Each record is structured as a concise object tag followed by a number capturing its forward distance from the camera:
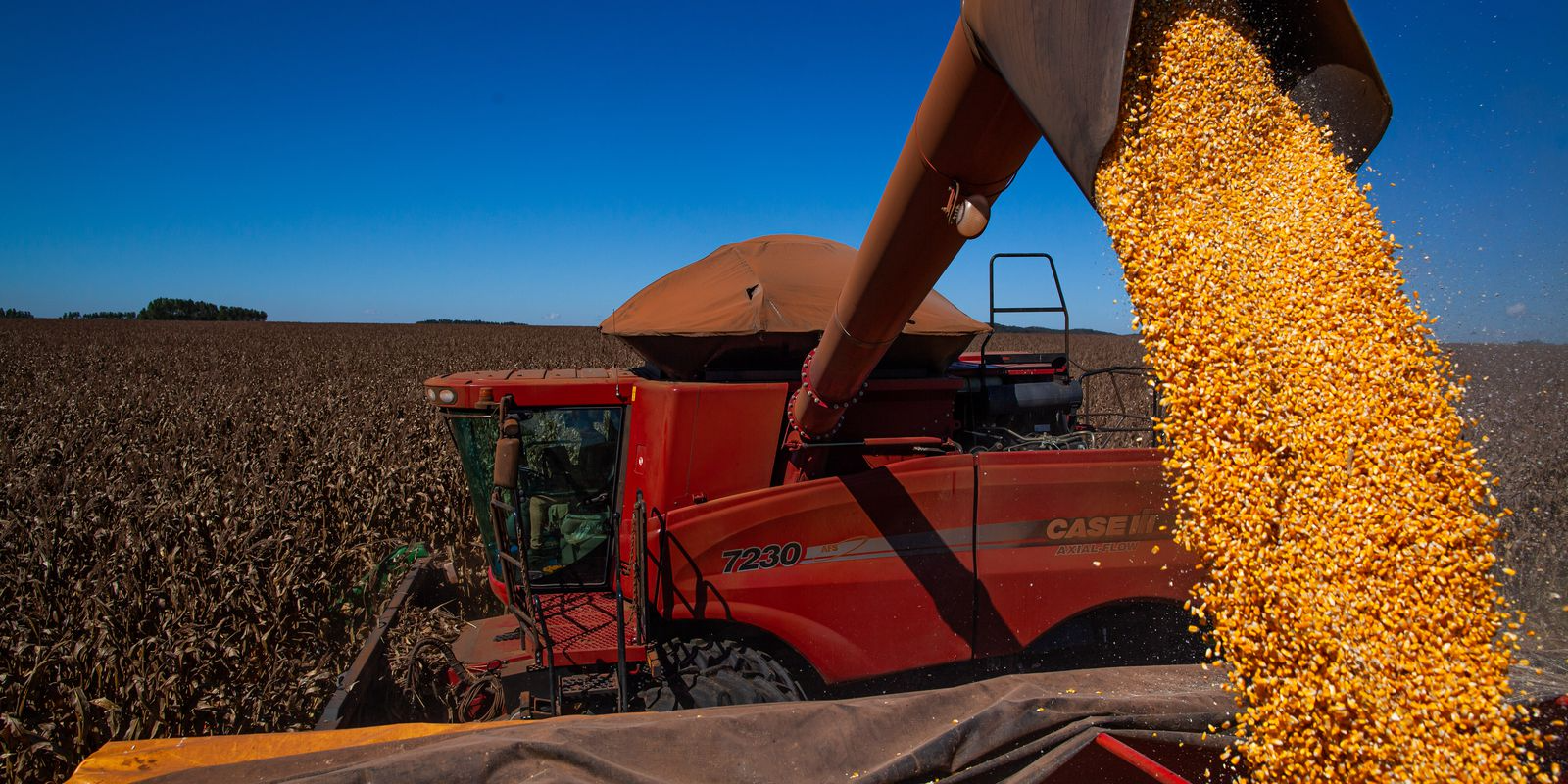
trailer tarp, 1.91
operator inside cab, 3.68
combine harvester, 2.17
